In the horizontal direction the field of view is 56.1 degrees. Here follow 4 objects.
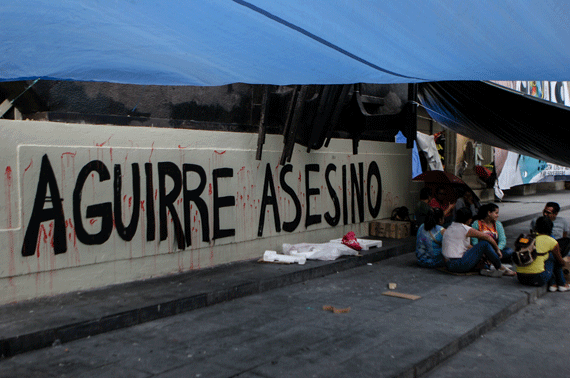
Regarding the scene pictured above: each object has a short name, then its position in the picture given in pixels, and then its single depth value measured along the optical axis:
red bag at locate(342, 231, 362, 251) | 9.30
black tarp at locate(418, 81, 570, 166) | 8.33
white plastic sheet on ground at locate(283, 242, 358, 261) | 8.48
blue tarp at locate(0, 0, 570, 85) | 2.15
